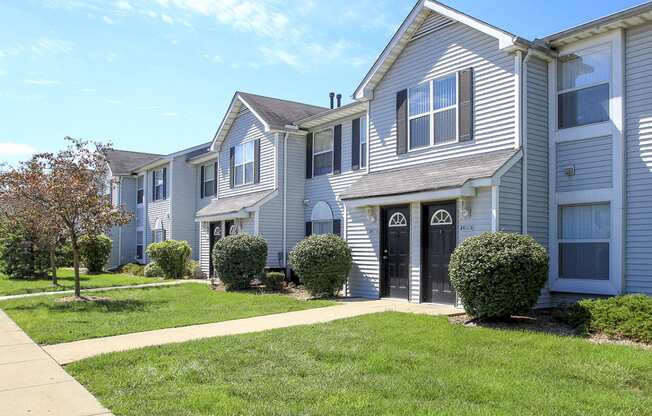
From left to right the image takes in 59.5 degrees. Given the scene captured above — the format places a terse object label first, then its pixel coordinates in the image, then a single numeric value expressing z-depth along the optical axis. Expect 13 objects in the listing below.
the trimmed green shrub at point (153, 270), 25.63
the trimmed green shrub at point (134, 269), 28.22
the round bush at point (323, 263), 15.20
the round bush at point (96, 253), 29.38
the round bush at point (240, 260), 17.78
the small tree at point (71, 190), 14.53
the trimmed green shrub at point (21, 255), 24.14
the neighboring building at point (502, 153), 11.39
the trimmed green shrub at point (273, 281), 18.30
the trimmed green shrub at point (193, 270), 24.55
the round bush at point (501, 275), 9.97
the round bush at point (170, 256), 24.38
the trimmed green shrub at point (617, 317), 8.91
